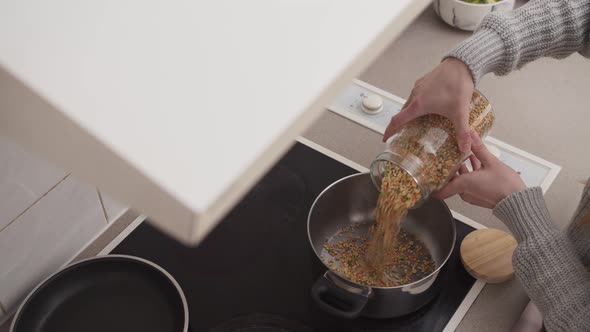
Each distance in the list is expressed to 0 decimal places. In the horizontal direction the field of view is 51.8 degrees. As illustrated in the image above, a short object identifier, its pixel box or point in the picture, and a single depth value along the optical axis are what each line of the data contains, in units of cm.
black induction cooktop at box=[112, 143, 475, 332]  85
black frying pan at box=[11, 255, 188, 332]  80
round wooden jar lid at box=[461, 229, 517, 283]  88
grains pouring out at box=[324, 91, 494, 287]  78
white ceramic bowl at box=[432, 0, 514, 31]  128
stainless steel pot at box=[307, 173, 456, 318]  77
